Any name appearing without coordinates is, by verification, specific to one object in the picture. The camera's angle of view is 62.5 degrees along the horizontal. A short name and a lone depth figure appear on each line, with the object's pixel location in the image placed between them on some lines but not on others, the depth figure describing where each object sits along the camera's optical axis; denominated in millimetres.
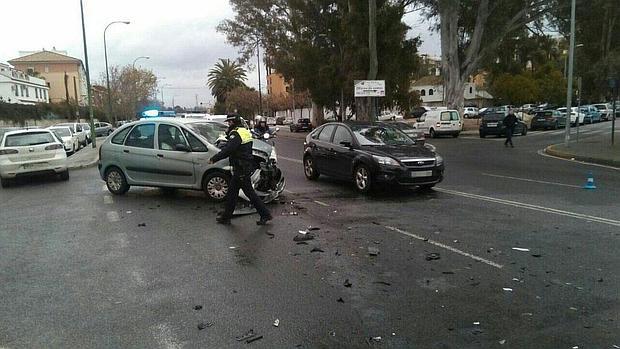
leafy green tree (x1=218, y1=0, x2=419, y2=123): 33906
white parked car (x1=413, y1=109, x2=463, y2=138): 33750
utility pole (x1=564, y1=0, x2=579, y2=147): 22156
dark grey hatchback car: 10211
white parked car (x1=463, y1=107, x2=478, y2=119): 61300
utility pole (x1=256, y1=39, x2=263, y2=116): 46219
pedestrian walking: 24047
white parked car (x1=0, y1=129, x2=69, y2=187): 13938
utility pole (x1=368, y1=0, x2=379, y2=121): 31266
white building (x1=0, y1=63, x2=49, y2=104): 68500
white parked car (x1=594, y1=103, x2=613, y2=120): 50969
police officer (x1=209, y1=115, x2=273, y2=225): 7977
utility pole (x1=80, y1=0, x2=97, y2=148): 27500
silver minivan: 9844
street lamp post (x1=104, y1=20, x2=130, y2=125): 38631
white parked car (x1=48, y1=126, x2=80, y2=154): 25812
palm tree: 102000
